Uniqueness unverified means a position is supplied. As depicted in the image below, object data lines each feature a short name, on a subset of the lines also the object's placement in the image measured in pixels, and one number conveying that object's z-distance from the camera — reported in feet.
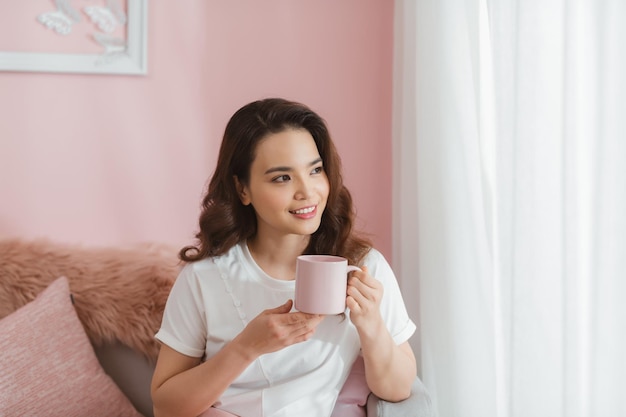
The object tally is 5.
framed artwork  6.64
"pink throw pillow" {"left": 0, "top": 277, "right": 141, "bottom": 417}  5.35
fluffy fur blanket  5.99
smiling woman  4.19
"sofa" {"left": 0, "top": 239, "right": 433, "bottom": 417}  5.48
